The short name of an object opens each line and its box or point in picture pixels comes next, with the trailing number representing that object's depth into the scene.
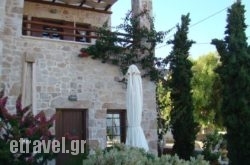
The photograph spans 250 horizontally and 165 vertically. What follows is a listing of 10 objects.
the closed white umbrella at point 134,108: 7.95
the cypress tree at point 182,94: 11.95
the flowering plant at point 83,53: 10.79
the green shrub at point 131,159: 5.14
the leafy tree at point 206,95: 19.19
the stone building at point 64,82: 9.82
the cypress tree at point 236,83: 9.57
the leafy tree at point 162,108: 12.94
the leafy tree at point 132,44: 11.25
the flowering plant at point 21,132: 6.62
